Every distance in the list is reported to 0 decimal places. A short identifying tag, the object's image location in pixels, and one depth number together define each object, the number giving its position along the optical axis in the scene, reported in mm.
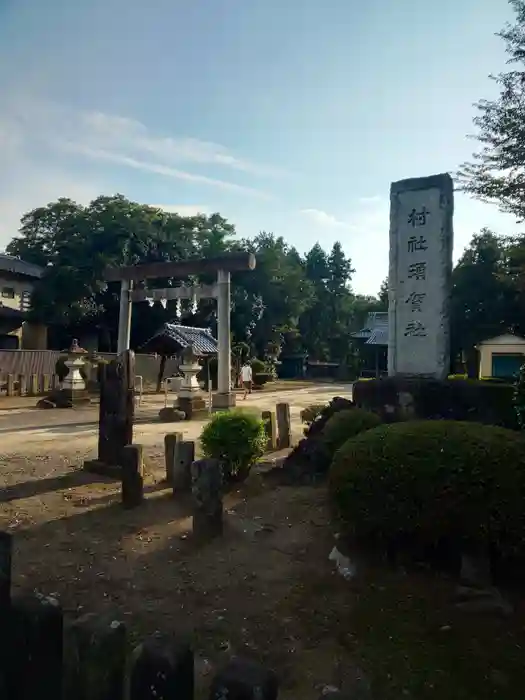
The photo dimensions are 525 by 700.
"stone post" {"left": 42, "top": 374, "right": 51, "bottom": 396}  21214
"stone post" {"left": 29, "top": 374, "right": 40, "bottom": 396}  20656
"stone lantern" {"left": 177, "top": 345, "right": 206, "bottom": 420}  15195
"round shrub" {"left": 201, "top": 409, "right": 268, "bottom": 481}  7035
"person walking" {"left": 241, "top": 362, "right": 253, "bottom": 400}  23769
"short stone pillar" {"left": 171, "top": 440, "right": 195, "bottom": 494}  6660
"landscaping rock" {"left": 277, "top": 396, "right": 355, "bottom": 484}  7172
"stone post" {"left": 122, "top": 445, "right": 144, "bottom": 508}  6152
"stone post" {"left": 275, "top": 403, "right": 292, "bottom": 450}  9867
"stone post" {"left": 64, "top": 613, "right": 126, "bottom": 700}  1777
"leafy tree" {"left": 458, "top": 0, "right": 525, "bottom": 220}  13812
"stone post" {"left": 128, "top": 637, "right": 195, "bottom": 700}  1668
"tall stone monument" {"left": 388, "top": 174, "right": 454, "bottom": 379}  7547
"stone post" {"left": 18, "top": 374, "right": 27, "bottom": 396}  20281
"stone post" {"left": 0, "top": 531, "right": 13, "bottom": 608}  2219
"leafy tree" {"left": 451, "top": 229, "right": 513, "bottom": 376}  26594
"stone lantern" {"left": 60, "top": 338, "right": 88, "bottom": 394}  17859
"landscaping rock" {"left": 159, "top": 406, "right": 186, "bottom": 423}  14494
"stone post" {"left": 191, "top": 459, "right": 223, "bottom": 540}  5258
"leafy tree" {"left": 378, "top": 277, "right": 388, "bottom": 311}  51316
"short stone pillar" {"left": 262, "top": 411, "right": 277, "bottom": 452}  9496
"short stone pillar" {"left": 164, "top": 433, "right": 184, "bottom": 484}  7297
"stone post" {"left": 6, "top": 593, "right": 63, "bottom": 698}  1903
